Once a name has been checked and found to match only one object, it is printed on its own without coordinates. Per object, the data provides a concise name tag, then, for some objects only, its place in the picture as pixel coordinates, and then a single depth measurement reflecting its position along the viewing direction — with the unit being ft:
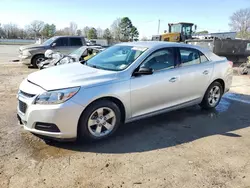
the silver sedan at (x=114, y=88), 10.90
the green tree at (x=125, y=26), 225.56
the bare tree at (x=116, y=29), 219.00
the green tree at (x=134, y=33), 223.10
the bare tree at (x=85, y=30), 228.02
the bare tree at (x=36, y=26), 231.91
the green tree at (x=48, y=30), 204.64
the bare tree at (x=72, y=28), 245.86
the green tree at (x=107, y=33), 214.65
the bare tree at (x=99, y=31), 231.09
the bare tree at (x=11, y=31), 223.10
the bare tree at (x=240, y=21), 216.13
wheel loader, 69.05
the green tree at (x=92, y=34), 207.62
